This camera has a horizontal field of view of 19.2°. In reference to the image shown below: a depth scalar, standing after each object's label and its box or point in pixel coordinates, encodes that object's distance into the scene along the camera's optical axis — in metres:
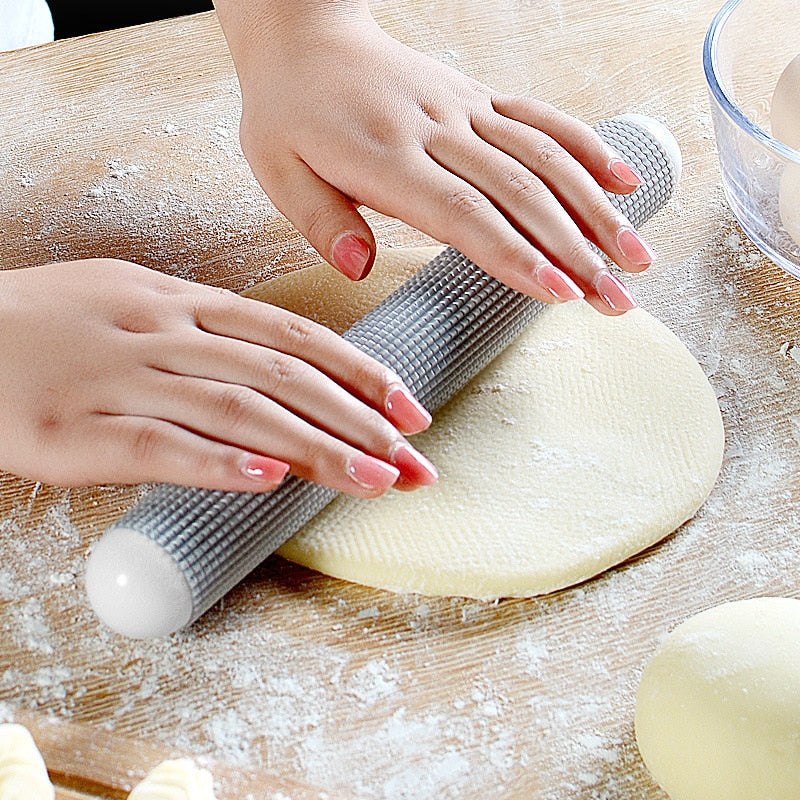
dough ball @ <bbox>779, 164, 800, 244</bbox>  0.75
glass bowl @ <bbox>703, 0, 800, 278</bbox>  0.76
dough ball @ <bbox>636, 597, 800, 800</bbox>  0.62
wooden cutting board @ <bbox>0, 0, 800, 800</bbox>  0.66
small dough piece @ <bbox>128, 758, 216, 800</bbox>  0.63
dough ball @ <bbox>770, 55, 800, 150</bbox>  0.77
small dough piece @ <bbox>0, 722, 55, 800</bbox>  0.63
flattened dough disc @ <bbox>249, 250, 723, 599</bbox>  0.69
